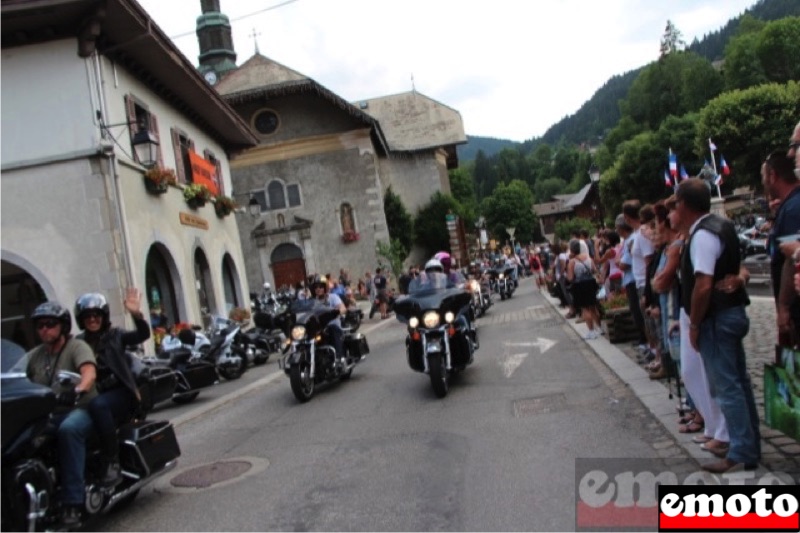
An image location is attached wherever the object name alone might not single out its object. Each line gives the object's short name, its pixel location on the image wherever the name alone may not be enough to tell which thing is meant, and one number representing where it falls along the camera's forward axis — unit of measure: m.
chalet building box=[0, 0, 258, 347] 15.20
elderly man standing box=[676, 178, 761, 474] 4.80
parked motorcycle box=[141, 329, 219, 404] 11.38
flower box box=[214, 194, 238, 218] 23.57
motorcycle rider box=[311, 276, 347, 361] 10.96
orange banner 21.59
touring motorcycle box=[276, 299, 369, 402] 10.00
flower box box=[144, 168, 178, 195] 17.48
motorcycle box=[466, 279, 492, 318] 19.50
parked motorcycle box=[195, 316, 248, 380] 14.35
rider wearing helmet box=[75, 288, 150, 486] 5.63
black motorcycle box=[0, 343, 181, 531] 4.52
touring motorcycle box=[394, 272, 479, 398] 9.05
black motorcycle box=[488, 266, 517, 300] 27.66
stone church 39.12
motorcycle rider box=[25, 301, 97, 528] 5.02
